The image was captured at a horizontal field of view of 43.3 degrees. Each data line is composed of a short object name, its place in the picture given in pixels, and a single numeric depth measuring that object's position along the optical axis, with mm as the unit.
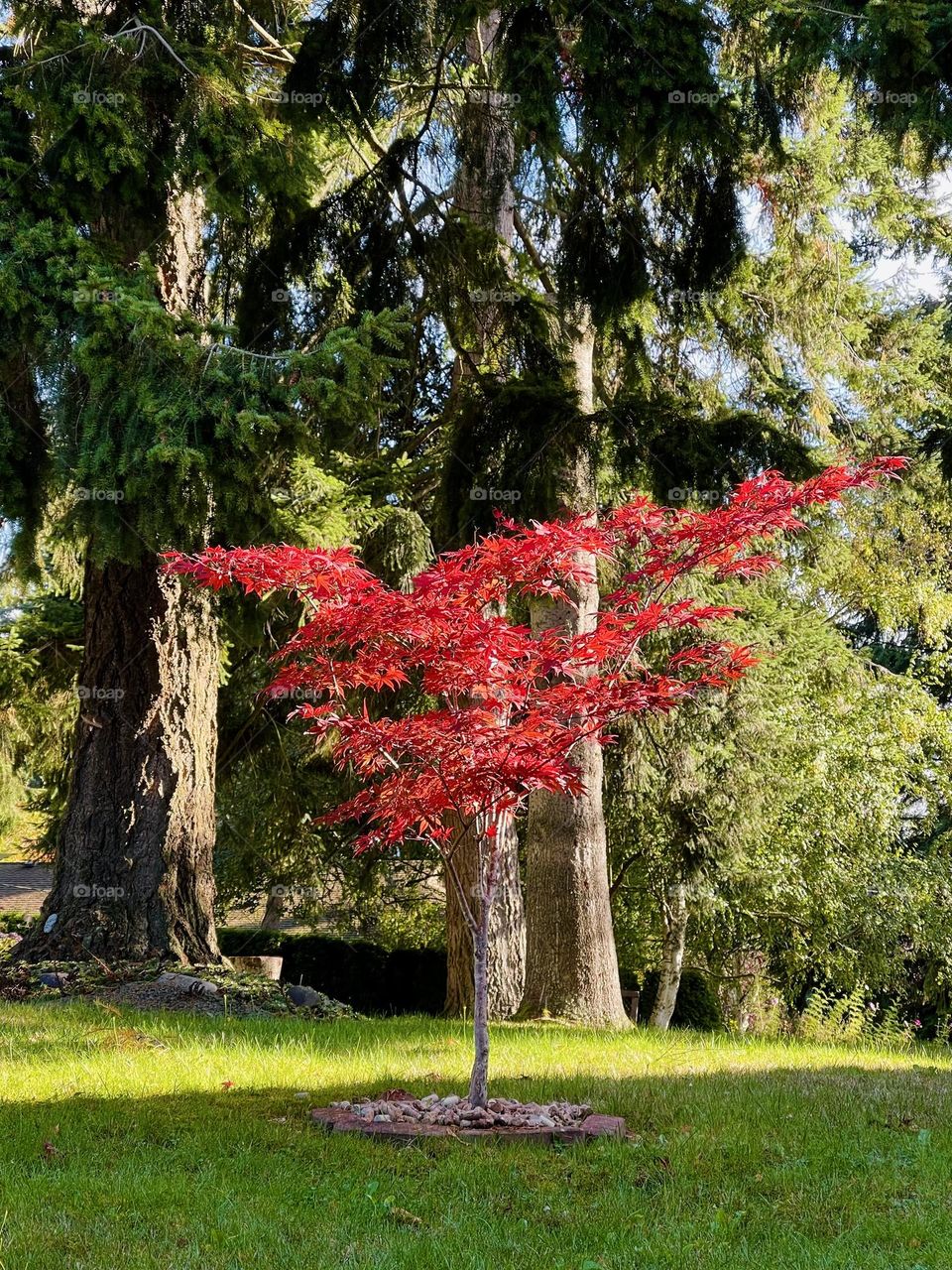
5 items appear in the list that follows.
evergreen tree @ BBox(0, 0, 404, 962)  7332
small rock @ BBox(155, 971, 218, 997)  7961
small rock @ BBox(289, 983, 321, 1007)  8688
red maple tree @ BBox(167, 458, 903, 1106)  5215
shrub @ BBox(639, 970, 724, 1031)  16844
